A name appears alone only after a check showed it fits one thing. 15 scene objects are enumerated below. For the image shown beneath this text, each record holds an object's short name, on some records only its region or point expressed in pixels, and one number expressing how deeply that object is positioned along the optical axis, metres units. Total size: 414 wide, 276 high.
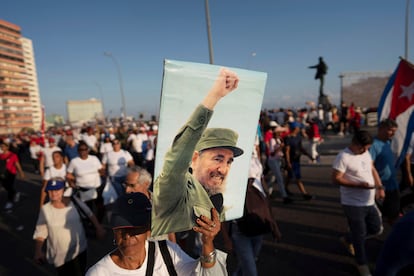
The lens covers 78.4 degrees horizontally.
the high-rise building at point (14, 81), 71.81
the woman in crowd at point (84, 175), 4.60
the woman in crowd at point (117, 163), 5.05
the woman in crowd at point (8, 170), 6.67
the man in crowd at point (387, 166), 3.31
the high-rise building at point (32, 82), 83.69
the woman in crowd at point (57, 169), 4.66
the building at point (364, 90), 23.95
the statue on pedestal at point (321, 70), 22.62
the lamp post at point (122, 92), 25.38
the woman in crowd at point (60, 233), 2.61
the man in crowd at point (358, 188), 2.90
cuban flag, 4.10
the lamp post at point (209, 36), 8.54
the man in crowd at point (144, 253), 1.36
